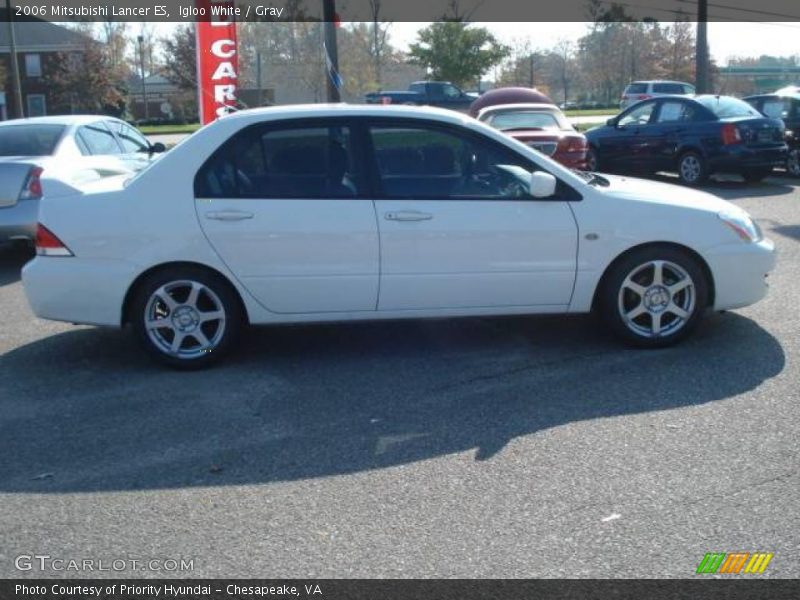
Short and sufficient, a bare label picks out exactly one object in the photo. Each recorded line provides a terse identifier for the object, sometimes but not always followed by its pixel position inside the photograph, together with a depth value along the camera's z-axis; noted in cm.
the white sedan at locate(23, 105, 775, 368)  596
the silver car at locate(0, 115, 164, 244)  943
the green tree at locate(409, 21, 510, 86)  4294
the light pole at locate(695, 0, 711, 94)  2520
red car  1365
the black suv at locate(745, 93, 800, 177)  1622
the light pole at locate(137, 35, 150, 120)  5769
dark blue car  1491
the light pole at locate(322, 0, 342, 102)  2034
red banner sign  1677
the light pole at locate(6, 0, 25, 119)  2429
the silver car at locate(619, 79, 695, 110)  3391
